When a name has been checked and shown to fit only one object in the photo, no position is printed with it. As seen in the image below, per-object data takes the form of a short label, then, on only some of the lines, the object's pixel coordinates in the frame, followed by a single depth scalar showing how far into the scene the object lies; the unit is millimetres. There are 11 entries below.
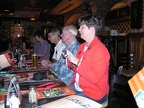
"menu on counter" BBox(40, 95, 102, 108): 842
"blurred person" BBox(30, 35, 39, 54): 3945
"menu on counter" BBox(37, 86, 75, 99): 1067
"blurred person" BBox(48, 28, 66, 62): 2538
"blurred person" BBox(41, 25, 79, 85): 1862
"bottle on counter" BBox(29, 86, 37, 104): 960
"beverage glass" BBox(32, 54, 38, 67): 2205
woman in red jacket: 1190
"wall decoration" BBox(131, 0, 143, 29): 3281
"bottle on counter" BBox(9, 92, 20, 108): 824
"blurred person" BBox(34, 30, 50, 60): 3336
